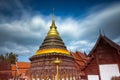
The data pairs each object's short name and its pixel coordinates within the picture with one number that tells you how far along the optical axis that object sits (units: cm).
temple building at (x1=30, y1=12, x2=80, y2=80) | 3403
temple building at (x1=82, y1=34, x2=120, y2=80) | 1386
